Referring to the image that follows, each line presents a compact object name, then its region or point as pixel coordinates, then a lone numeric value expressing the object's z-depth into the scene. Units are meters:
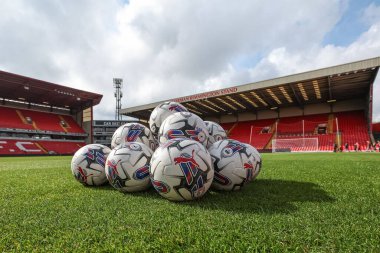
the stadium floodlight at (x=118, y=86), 55.53
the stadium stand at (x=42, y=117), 29.95
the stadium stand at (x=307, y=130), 26.39
